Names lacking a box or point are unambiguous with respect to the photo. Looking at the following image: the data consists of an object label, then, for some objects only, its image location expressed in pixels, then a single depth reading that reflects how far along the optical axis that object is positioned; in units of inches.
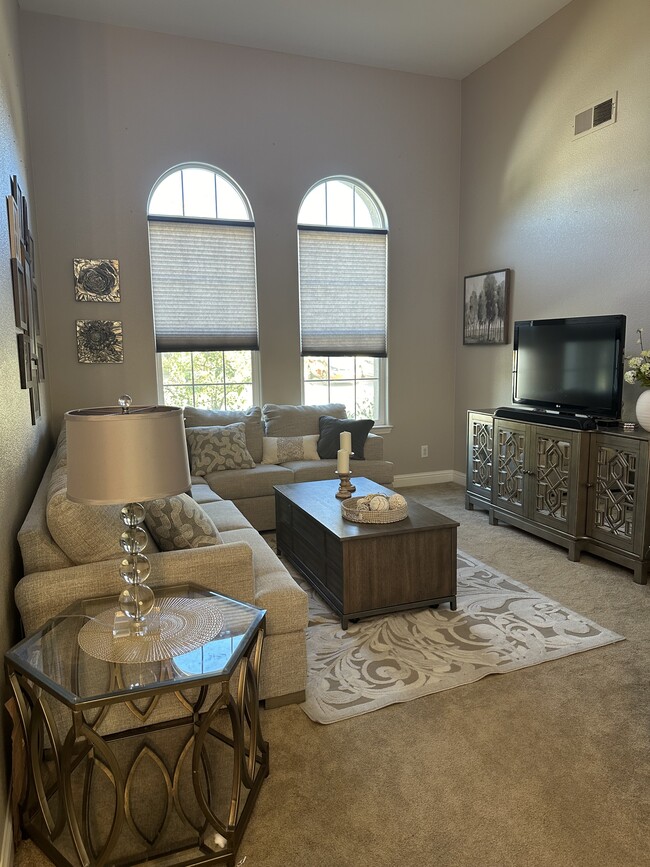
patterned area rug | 95.7
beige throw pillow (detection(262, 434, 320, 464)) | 193.3
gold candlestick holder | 139.1
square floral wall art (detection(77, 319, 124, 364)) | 187.9
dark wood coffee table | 114.5
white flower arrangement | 138.6
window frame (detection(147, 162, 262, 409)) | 193.8
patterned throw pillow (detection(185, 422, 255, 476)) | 178.7
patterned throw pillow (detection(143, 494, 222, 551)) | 89.5
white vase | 137.4
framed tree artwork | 206.1
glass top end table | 58.7
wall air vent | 159.7
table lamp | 61.3
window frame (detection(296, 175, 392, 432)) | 212.4
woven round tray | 118.8
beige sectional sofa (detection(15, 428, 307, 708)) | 77.0
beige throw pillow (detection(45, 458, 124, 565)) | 77.8
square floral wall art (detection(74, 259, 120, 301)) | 186.1
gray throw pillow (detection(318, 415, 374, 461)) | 193.8
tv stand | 137.2
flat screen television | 151.4
